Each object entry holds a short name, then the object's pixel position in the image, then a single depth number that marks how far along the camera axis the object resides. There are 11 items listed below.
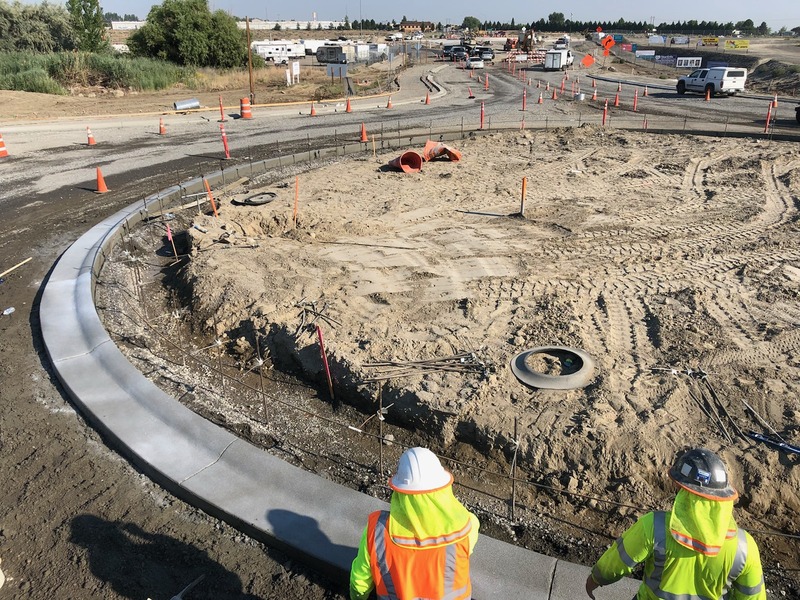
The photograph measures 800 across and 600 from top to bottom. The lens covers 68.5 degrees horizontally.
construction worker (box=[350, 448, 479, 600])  2.62
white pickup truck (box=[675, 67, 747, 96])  29.38
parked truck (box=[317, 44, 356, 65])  49.35
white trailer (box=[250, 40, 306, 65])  56.22
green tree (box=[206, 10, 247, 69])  39.69
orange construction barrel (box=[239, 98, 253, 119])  24.02
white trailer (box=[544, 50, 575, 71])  45.12
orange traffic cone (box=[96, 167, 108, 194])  13.95
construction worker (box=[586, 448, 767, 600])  2.61
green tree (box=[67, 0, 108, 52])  40.62
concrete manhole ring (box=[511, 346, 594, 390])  6.14
